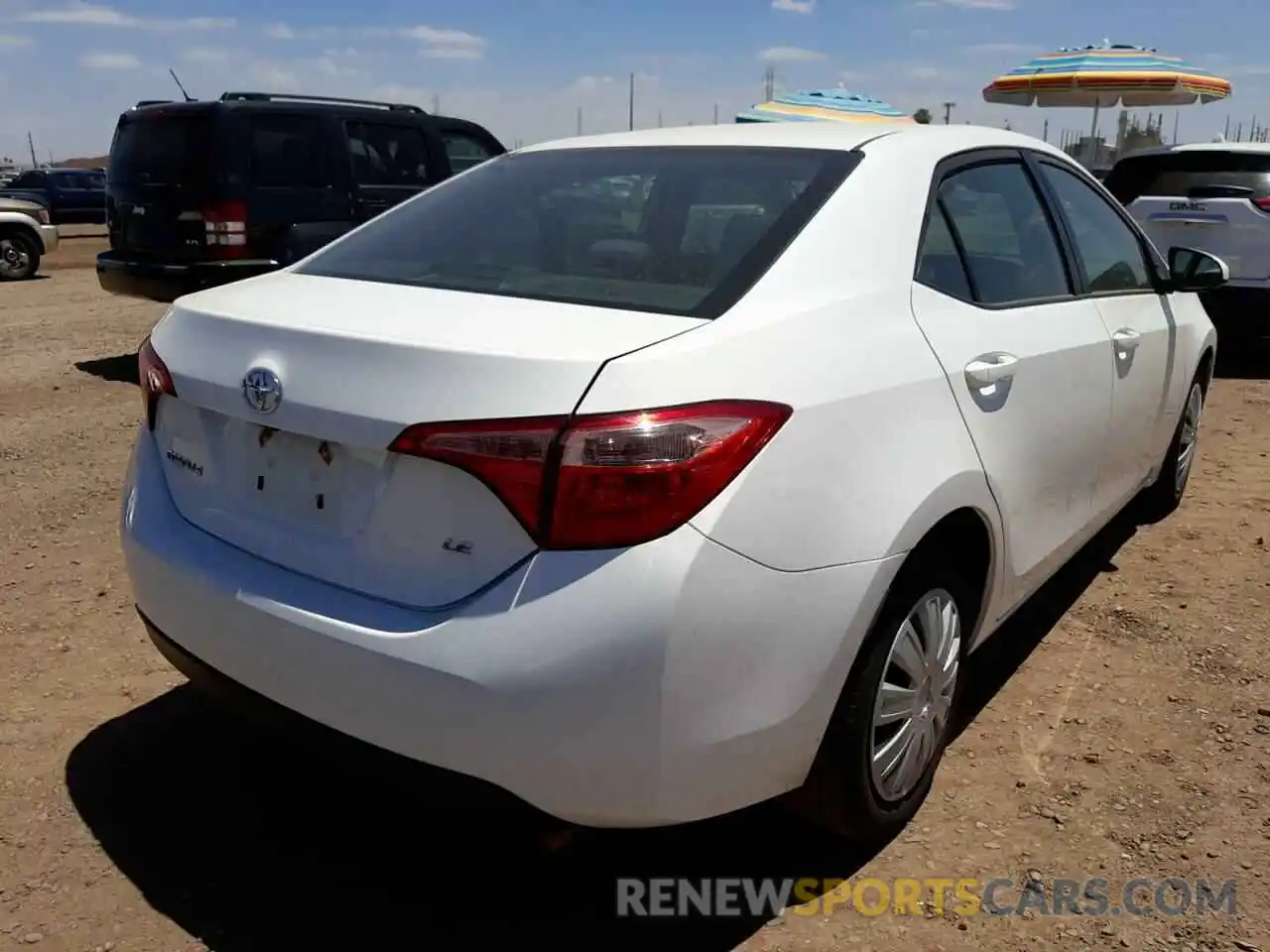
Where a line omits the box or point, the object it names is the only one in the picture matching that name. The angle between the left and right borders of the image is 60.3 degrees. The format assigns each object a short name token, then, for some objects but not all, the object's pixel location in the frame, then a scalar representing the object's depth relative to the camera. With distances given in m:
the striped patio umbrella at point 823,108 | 17.47
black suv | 7.80
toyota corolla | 1.84
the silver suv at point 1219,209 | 7.96
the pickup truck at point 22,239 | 15.33
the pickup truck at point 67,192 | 27.62
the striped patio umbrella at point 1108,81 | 14.59
